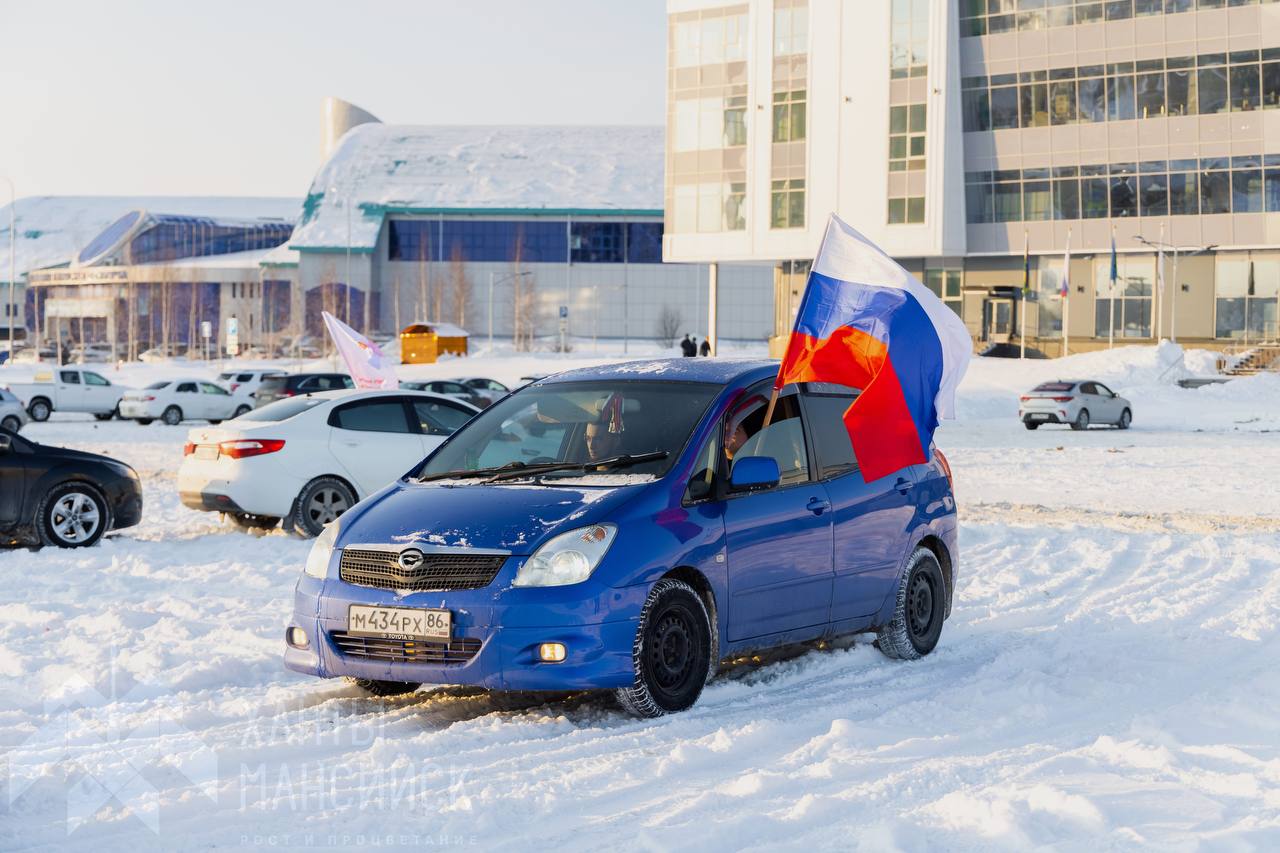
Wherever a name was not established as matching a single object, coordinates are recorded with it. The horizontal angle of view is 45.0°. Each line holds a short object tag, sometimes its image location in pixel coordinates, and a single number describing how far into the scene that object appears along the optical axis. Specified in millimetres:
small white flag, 24281
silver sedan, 37969
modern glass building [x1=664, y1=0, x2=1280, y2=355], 62000
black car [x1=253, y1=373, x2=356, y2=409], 38031
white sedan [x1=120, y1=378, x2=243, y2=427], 41031
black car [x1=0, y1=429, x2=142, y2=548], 13188
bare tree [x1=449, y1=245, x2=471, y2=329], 102000
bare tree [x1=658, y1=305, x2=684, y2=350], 105500
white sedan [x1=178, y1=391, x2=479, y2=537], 14055
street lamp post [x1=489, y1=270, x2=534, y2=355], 105688
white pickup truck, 42500
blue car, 6770
